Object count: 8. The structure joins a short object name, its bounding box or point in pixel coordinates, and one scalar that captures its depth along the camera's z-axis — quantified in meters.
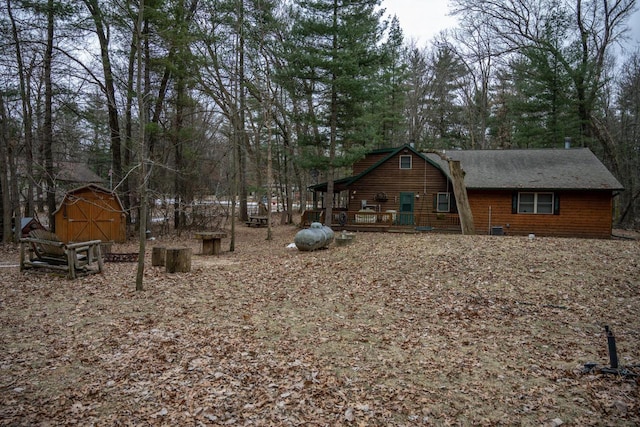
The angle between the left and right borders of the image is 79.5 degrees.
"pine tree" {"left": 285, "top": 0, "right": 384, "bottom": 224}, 18.30
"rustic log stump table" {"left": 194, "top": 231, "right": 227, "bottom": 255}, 14.61
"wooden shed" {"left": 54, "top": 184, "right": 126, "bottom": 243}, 16.73
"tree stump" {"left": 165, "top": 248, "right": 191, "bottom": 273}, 10.81
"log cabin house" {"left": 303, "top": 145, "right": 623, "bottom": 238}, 19.30
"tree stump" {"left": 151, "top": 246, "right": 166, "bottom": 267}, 11.91
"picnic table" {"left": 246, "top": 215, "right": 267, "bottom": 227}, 26.67
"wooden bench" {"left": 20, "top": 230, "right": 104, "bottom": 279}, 9.95
